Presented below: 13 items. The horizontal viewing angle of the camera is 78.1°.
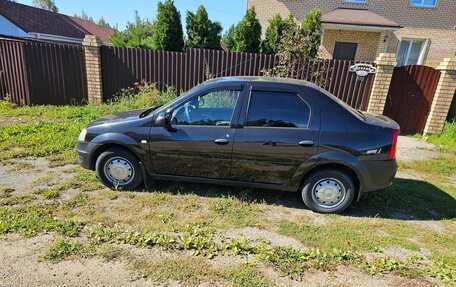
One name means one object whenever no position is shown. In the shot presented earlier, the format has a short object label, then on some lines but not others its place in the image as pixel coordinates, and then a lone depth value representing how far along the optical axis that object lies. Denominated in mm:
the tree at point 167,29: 11164
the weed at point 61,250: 2717
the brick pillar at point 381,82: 7589
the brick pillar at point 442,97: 7312
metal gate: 7547
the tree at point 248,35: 11998
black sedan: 3475
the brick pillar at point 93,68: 8453
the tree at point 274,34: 11969
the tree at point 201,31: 12141
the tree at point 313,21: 12240
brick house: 15844
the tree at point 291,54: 8289
